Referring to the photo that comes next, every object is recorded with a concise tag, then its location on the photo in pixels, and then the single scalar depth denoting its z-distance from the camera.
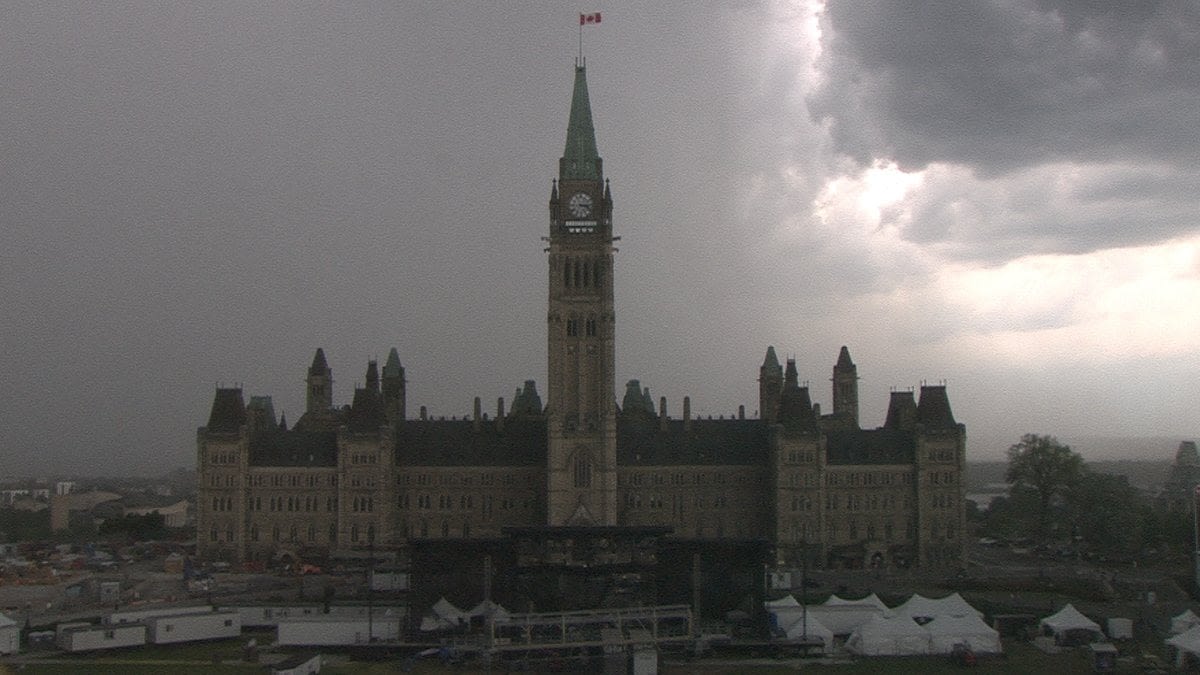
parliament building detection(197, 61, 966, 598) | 135.88
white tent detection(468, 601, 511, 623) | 82.31
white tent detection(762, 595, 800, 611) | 92.31
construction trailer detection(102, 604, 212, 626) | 88.19
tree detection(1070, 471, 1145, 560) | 137.62
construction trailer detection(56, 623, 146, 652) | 83.12
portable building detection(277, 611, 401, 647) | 84.19
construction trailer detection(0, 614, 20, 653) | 83.75
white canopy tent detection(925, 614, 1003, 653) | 81.50
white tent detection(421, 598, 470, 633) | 88.81
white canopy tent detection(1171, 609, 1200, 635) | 84.69
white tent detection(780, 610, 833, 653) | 84.75
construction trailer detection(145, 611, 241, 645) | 86.44
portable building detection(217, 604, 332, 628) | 93.06
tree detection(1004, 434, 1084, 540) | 152.12
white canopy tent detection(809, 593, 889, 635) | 89.31
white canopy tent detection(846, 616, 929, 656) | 82.38
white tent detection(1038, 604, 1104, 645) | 84.75
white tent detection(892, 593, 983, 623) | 88.88
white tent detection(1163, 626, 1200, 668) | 75.81
